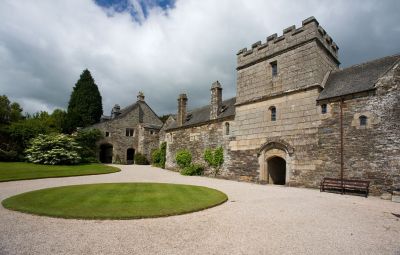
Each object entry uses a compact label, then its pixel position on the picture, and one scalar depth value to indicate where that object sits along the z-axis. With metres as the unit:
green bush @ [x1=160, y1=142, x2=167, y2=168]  27.86
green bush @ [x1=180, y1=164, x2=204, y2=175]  21.29
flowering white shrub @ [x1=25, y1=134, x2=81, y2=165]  23.03
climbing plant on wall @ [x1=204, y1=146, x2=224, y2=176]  19.78
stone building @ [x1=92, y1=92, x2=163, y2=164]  32.62
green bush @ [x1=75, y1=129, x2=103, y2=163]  28.35
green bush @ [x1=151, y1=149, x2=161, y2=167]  29.39
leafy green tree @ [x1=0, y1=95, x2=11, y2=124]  28.19
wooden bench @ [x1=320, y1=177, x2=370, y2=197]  11.56
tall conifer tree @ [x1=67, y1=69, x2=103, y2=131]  35.67
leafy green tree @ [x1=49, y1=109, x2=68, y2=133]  33.81
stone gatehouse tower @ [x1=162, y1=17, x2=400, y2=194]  11.62
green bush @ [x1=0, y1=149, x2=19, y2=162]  23.09
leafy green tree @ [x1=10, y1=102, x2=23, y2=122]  30.03
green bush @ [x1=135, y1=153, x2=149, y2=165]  33.03
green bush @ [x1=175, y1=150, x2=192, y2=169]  23.11
